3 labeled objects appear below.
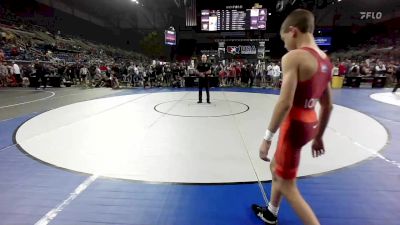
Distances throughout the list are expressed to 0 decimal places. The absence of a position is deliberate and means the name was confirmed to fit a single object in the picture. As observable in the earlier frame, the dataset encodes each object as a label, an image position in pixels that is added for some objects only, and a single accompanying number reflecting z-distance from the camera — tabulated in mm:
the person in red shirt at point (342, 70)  16275
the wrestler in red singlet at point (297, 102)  1826
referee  8906
